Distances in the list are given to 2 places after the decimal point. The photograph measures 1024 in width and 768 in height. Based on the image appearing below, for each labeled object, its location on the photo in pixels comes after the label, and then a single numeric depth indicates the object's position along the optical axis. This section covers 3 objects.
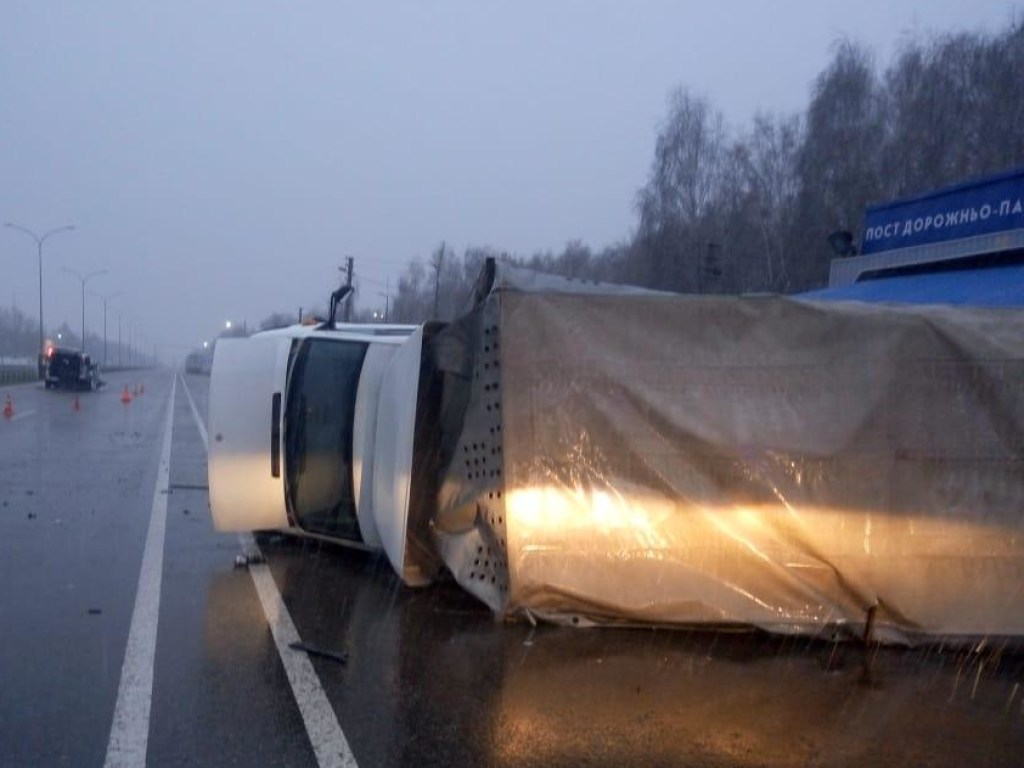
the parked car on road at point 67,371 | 50.69
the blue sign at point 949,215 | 14.83
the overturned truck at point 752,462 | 7.00
